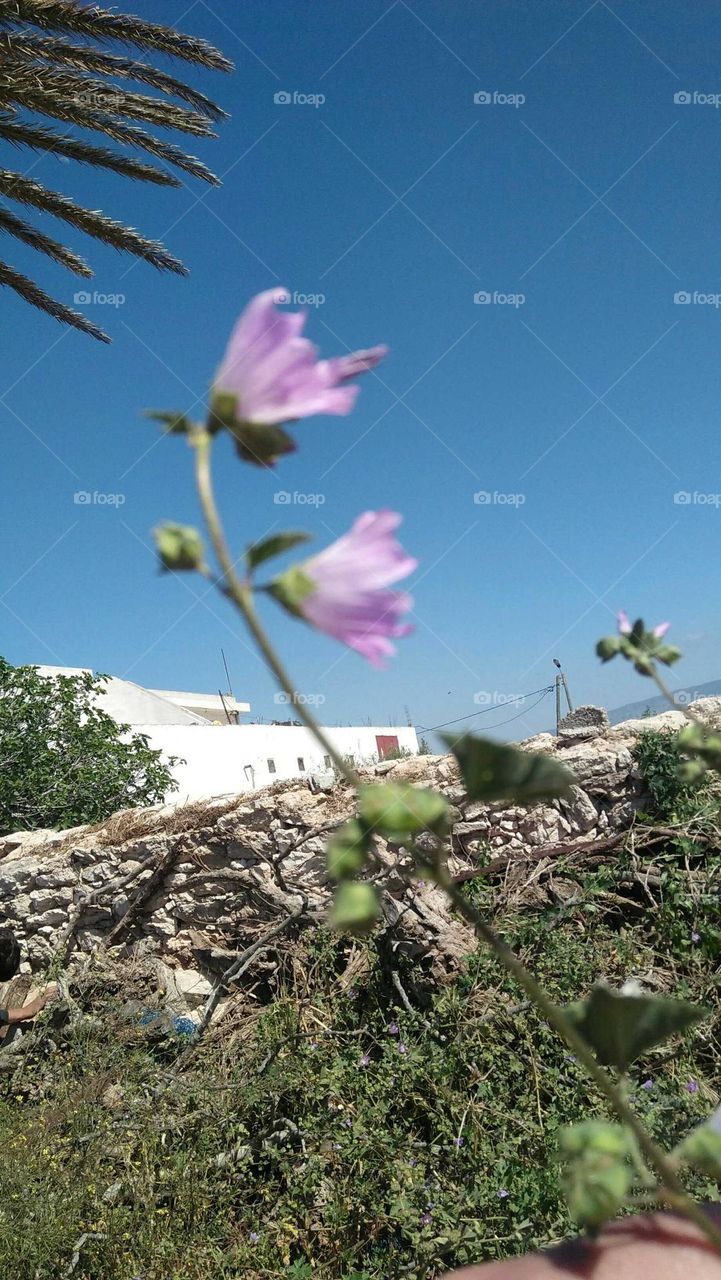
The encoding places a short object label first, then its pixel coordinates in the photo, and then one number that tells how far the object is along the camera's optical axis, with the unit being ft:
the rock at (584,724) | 13.33
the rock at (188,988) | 13.33
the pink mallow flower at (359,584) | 0.92
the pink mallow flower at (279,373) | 0.95
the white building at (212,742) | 48.98
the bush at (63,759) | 22.99
